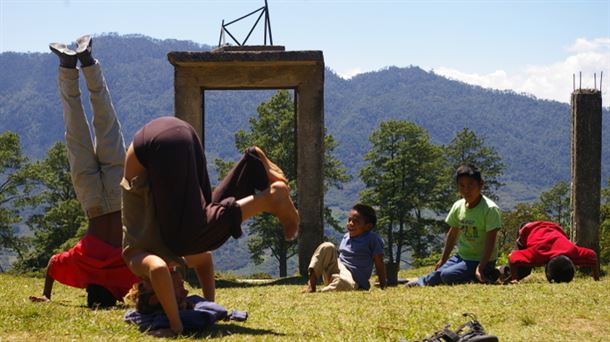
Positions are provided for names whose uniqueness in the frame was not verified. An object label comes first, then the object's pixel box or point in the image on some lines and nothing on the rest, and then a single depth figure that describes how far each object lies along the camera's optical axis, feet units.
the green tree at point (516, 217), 143.23
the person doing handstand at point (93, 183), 29.37
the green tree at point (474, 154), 242.78
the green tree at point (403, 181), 188.55
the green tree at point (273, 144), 177.17
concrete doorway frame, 52.95
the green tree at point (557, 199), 279.49
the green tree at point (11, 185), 183.93
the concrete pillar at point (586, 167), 46.57
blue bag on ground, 21.81
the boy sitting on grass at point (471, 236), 36.23
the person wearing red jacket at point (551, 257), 36.58
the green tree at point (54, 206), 164.55
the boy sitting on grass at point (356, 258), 36.63
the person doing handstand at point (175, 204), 21.22
